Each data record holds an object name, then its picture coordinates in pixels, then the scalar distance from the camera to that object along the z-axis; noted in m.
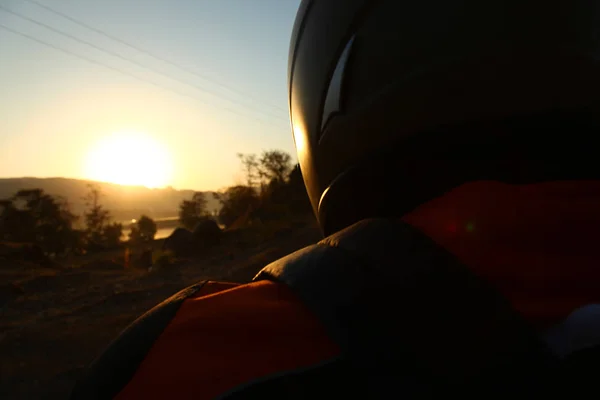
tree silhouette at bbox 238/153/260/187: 23.52
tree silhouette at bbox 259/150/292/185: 22.34
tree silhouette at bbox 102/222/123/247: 22.91
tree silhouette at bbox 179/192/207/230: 30.53
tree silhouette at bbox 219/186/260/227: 23.12
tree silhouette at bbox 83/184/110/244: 26.14
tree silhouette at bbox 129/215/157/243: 26.64
